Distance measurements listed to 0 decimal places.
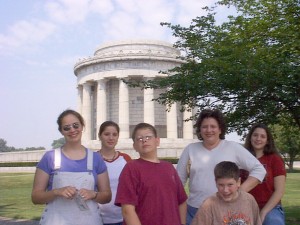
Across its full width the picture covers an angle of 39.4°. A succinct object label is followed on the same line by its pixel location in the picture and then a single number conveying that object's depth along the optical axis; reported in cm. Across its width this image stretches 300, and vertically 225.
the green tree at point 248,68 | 906
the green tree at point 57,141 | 15251
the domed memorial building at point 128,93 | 4497
